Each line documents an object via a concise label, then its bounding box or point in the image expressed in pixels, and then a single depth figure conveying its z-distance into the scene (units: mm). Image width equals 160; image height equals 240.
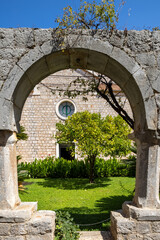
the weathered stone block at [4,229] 2695
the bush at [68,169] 11375
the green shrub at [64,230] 3001
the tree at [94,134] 9109
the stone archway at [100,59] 2688
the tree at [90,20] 2738
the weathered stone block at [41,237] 2721
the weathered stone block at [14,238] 2695
